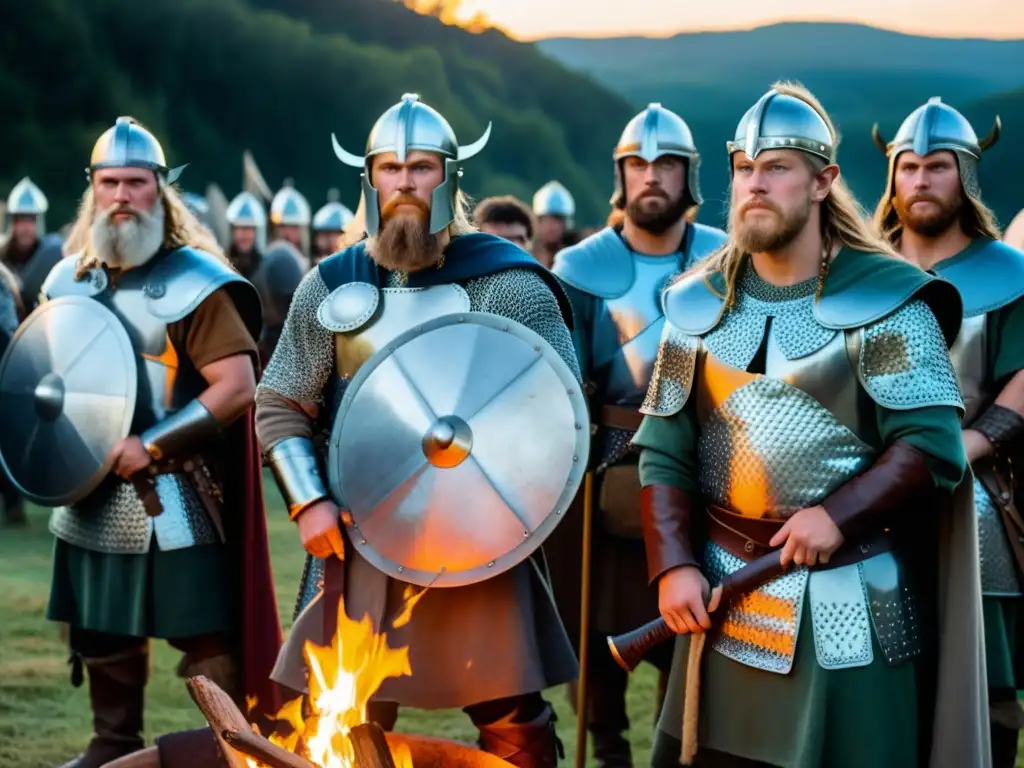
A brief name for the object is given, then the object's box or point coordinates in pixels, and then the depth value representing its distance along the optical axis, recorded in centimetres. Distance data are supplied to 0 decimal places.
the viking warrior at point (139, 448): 423
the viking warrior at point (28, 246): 1112
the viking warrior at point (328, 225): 1398
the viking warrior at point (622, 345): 453
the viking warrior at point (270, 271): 1163
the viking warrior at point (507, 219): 661
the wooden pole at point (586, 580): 442
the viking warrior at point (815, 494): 293
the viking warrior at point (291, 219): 1429
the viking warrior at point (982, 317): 392
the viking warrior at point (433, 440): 332
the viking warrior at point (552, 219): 1054
